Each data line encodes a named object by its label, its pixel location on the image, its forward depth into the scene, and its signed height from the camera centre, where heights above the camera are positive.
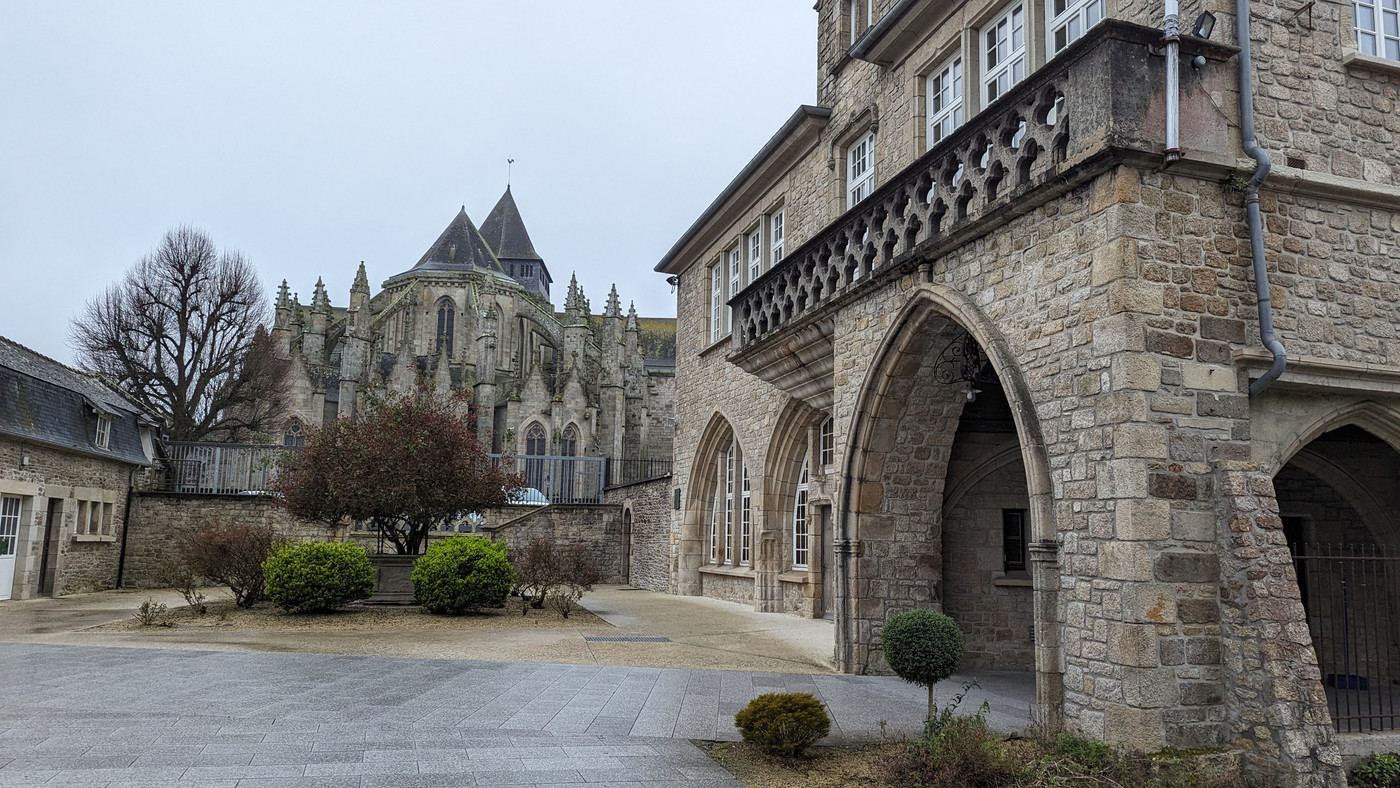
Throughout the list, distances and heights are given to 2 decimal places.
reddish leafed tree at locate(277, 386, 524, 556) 14.88 +0.74
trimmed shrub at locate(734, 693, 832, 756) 6.16 -1.27
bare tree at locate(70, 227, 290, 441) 26.83 +5.07
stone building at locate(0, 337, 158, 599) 16.48 +0.74
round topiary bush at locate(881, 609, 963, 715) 6.71 -0.83
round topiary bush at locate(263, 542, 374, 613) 13.30 -0.82
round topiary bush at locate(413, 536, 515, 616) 13.86 -0.83
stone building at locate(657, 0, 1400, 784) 6.09 +1.26
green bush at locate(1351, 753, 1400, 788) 6.18 -1.50
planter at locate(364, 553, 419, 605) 15.41 -0.95
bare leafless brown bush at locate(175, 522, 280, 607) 14.32 -0.67
